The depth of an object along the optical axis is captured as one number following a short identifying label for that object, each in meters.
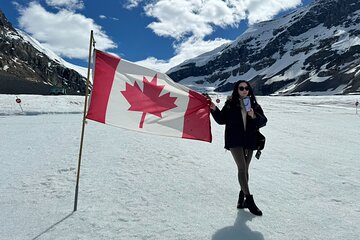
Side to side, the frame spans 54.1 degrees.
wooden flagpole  4.86
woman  4.86
